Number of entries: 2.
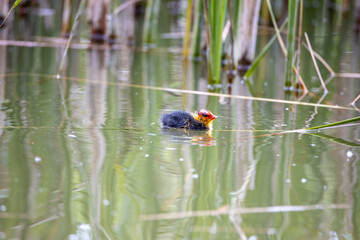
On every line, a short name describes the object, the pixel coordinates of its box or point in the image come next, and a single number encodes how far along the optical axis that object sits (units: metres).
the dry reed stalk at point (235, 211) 5.14
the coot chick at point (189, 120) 8.30
